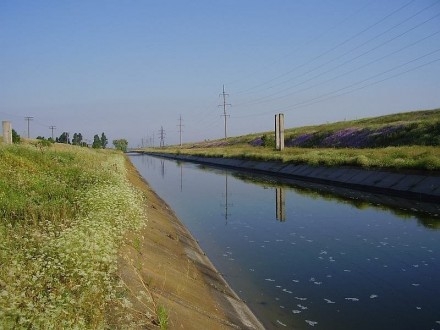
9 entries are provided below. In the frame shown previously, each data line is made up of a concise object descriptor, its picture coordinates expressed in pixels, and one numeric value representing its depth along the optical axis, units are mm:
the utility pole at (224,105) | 99000
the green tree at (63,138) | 118200
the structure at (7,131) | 41062
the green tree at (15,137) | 48000
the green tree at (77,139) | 129712
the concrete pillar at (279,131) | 55594
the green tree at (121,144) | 160750
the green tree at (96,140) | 119688
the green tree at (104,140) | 152425
